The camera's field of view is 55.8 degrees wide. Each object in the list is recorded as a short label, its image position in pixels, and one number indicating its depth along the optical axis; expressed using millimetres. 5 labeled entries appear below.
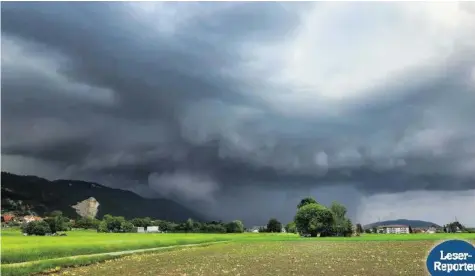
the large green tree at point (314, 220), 124500
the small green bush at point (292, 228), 191875
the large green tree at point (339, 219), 127500
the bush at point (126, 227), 182512
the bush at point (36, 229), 113875
